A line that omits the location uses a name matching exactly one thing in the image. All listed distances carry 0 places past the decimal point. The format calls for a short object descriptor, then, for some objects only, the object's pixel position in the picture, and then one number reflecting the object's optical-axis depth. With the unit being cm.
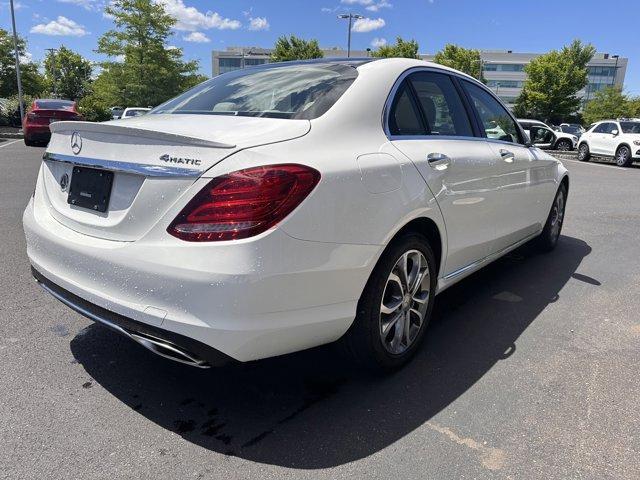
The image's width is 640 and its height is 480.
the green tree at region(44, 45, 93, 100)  7248
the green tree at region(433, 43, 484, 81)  6228
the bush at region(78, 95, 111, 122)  2924
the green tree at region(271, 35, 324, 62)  5442
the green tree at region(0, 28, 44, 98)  3638
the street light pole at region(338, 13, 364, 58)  4247
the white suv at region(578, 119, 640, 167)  1811
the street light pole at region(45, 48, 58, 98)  6981
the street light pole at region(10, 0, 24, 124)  2602
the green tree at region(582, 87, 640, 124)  5581
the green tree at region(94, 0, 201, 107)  4081
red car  1542
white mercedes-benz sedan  202
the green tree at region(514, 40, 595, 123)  5141
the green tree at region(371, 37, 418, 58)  5625
